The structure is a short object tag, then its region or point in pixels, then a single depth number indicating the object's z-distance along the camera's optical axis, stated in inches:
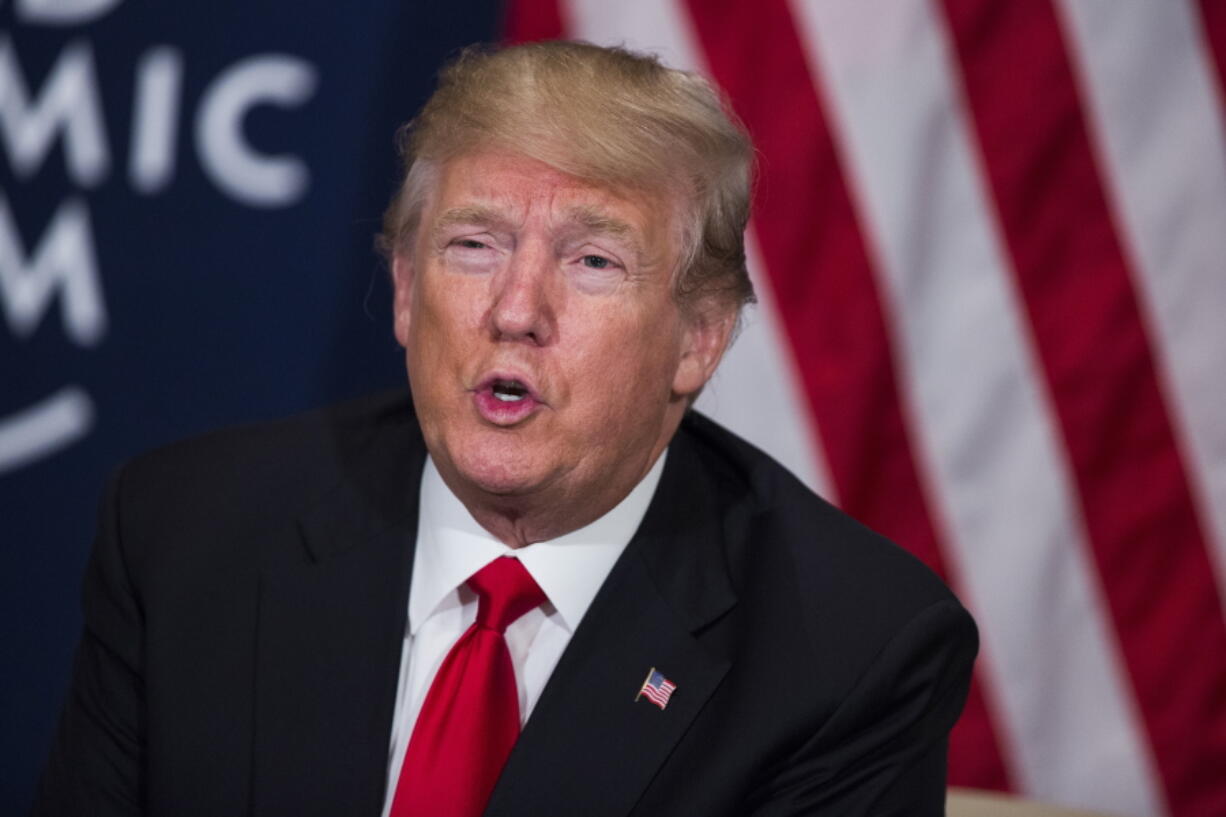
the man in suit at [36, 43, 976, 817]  180.6
